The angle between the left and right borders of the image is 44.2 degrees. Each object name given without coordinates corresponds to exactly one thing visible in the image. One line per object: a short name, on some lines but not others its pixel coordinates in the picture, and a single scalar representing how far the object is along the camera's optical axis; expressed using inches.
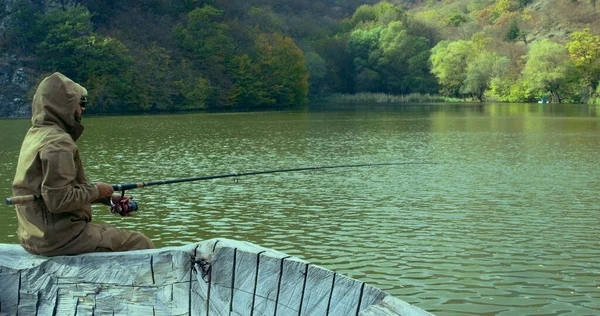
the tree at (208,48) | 2546.8
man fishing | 174.7
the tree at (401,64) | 3629.4
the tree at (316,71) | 3371.1
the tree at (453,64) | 3440.0
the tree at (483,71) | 3260.3
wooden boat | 149.1
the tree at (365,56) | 3619.6
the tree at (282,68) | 2783.0
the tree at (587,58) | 2915.8
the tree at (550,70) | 2960.1
